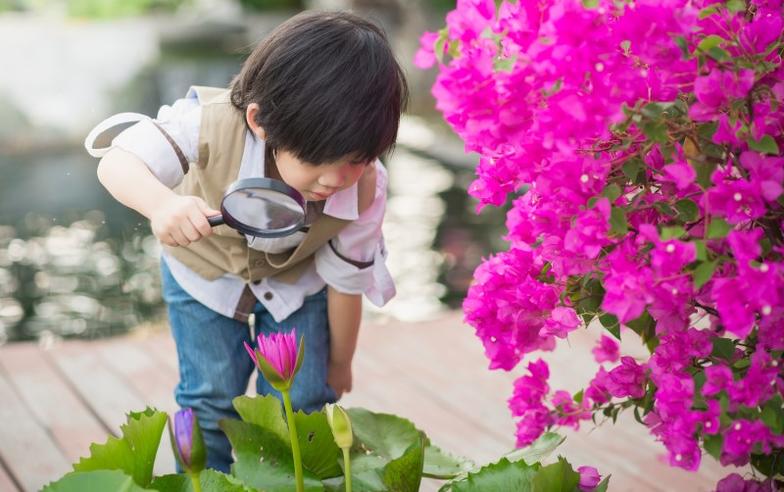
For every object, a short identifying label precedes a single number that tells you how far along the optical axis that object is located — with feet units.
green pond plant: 5.87
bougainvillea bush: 5.56
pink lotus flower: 5.85
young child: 6.28
